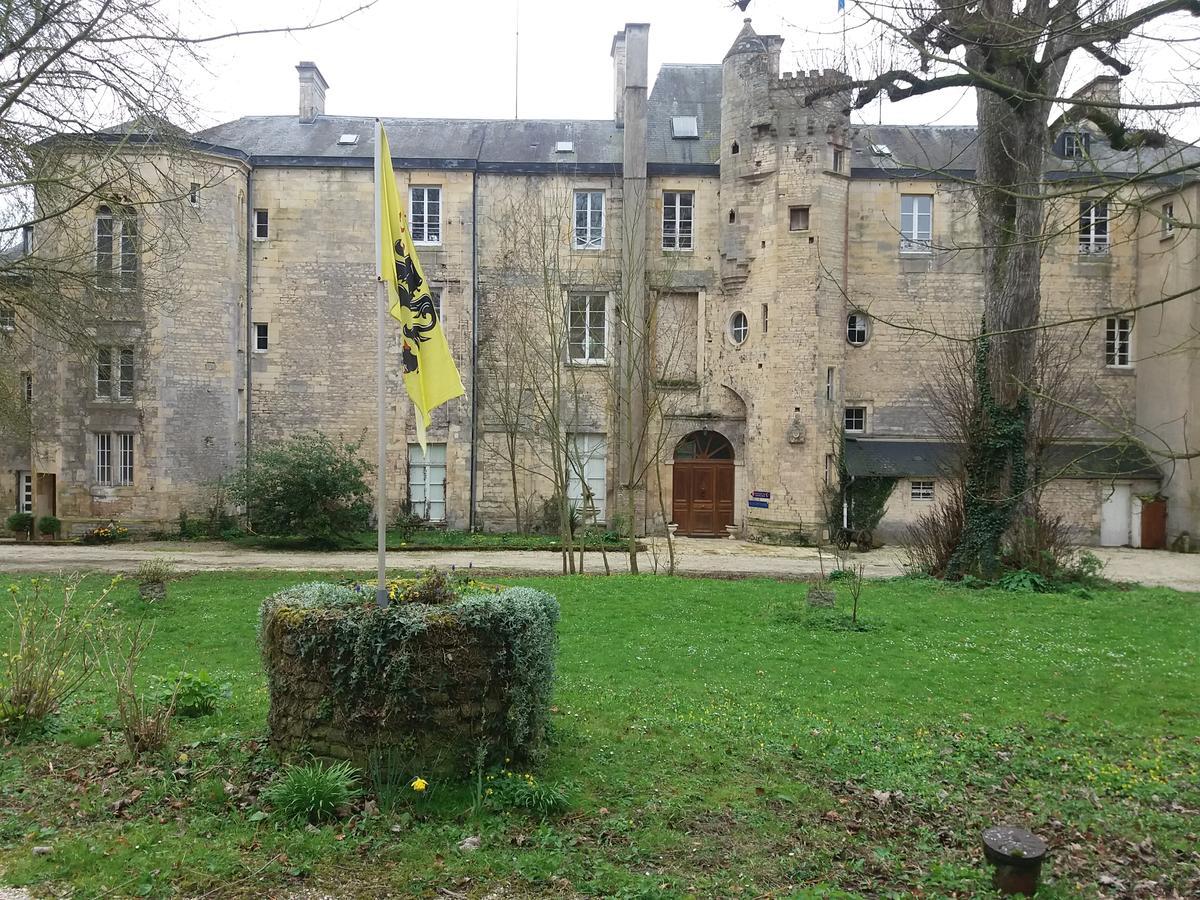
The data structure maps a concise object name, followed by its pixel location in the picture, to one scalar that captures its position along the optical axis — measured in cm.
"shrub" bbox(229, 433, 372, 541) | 2078
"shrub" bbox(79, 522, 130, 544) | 2161
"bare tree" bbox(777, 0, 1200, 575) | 1016
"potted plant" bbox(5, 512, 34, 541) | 2248
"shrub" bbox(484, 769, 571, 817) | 512
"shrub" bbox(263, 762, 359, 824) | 491
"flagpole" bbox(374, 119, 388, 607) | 545
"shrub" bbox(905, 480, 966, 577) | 1616
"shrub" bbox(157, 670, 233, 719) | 665
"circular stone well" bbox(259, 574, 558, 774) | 518
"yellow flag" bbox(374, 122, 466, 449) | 577
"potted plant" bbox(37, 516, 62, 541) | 2203
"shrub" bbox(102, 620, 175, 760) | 570
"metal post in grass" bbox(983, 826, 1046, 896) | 426
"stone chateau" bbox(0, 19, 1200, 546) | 2281
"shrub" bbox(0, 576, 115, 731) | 622
